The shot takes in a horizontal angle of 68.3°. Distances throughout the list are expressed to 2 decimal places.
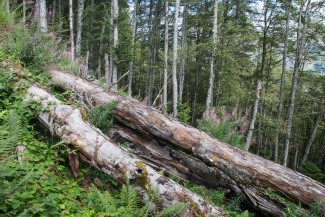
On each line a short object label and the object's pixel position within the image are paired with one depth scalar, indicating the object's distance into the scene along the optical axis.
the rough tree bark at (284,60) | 16.22
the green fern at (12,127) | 2.19
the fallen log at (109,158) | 2.86
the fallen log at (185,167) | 3.97
